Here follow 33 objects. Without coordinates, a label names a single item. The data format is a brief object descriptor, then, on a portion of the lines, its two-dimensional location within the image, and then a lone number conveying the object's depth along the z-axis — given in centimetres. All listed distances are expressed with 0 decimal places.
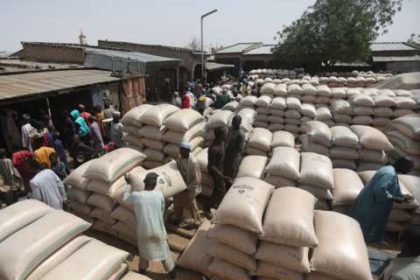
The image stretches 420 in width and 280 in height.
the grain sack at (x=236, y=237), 318
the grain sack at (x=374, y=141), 580
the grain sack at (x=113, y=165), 441
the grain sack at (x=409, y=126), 597
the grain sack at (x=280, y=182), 477
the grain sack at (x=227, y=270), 327
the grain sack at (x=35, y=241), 266
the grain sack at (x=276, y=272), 306
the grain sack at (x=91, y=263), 273
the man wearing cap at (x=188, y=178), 455
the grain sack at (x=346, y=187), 457
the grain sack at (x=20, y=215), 303
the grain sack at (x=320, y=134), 620
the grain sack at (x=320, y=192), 462
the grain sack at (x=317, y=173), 451
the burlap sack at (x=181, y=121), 586
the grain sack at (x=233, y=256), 323
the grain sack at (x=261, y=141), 607
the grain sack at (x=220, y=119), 674
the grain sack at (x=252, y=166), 504
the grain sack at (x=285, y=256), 297
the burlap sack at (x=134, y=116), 628
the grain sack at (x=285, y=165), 471
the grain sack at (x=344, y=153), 597
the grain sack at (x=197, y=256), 374
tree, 2348
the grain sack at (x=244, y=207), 317
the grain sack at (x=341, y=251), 287
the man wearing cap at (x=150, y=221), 346
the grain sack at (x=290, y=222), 298
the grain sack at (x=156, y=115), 602
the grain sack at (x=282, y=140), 605
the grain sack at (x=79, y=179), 467
